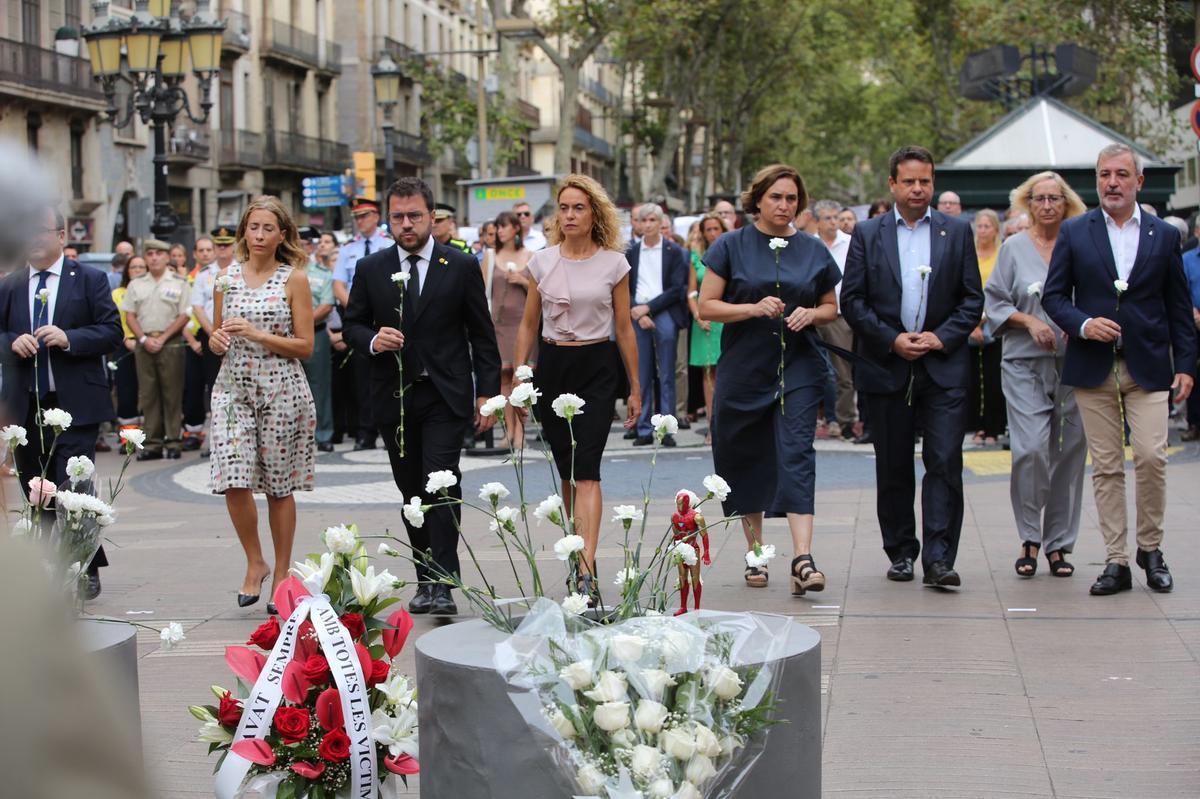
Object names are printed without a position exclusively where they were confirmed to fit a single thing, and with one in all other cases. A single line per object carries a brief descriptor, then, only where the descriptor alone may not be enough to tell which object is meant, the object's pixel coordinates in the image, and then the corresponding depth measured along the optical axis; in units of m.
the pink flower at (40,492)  5.70
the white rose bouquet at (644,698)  3.39
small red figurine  4.83
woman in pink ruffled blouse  8.22
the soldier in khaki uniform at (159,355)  16.45
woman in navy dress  8.37
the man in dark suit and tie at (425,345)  7.98
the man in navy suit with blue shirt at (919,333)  8.34
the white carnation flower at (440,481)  4.96
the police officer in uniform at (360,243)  15.47
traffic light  34.44
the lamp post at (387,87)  33.97
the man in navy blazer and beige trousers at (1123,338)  8.10
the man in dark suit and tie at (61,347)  8.86
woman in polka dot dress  8.09
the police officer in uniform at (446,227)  14.52
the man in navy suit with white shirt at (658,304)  15.84
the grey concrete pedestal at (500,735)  3.85
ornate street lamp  17.28
